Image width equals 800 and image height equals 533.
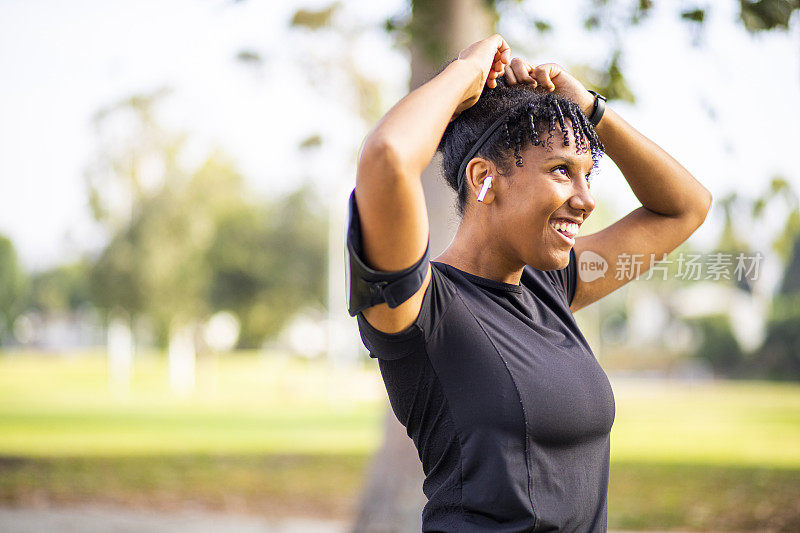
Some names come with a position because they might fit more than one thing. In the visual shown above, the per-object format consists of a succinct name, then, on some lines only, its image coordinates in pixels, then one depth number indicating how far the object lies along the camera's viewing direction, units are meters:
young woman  1.61
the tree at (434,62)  5.18
